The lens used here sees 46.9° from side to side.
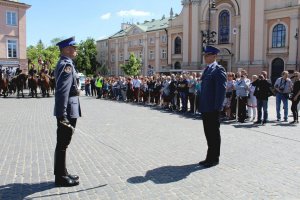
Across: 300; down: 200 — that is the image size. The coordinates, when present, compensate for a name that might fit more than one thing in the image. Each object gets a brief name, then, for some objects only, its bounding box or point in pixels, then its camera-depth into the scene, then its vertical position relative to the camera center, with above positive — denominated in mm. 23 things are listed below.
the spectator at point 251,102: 13988 -679
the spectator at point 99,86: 28953 -30
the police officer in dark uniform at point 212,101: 6570 -282
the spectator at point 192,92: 16859 -302
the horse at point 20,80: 26562 +382
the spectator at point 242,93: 13634 -278
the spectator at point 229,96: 14344 -415
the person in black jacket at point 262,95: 12812 -331
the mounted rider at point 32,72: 26422 +1035
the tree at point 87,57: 92750 +7685
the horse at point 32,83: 26258 +187
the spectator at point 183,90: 17375 -210
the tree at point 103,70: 88656 +4028
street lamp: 22734 +4985
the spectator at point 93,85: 31562 +12
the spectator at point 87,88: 32406 -225
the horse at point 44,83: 26031 +152
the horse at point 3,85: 26347 +28
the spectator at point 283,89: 13594 -131
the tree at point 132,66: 69119 +3877
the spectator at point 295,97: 12930 -410
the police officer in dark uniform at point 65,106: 5062 -299
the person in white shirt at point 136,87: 23766 -86
